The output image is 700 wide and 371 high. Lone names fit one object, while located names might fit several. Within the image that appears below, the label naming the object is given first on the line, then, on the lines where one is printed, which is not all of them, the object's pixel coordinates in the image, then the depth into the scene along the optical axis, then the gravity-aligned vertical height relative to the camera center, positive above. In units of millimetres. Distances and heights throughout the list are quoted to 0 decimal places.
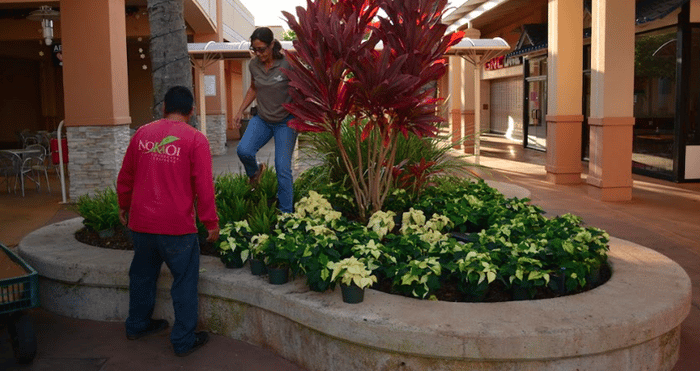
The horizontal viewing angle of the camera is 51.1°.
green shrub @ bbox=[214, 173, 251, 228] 5836 -618
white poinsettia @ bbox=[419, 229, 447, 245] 5009 -784
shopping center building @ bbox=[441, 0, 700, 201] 10102 +486
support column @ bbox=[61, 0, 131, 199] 11234 +576
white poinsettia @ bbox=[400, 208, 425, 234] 5418 -737
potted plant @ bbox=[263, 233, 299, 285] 4402 -806
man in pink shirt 4266 -420
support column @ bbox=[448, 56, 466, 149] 22266 +1075
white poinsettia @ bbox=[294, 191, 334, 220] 5727 -651
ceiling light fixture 14133 +2218
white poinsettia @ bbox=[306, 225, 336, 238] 4969 -720
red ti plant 5590 +441
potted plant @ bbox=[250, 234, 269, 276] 4680 -844
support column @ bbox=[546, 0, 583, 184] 12188 +472
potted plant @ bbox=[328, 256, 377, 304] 3998 -847
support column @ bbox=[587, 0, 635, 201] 9961 +315
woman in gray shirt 5988 +104
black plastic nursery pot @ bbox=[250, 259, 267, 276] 4721 -909
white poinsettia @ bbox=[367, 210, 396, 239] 5383 -739
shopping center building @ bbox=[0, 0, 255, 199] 11289 +1309
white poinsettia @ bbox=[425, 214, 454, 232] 5436 -749
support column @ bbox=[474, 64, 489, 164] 14598 +596
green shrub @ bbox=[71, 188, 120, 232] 6117 -707
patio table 11641 -407
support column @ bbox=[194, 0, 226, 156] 20875 +785
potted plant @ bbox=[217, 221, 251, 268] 4824 -807
